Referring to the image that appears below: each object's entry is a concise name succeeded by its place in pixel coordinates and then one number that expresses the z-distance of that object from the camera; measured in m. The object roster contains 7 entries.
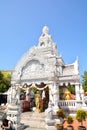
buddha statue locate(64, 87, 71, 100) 7.68
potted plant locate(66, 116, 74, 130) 5.66
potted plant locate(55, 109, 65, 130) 6.20
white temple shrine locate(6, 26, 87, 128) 7.34
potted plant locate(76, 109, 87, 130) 5.38
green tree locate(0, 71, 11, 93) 16.86
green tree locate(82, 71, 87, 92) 15.74
